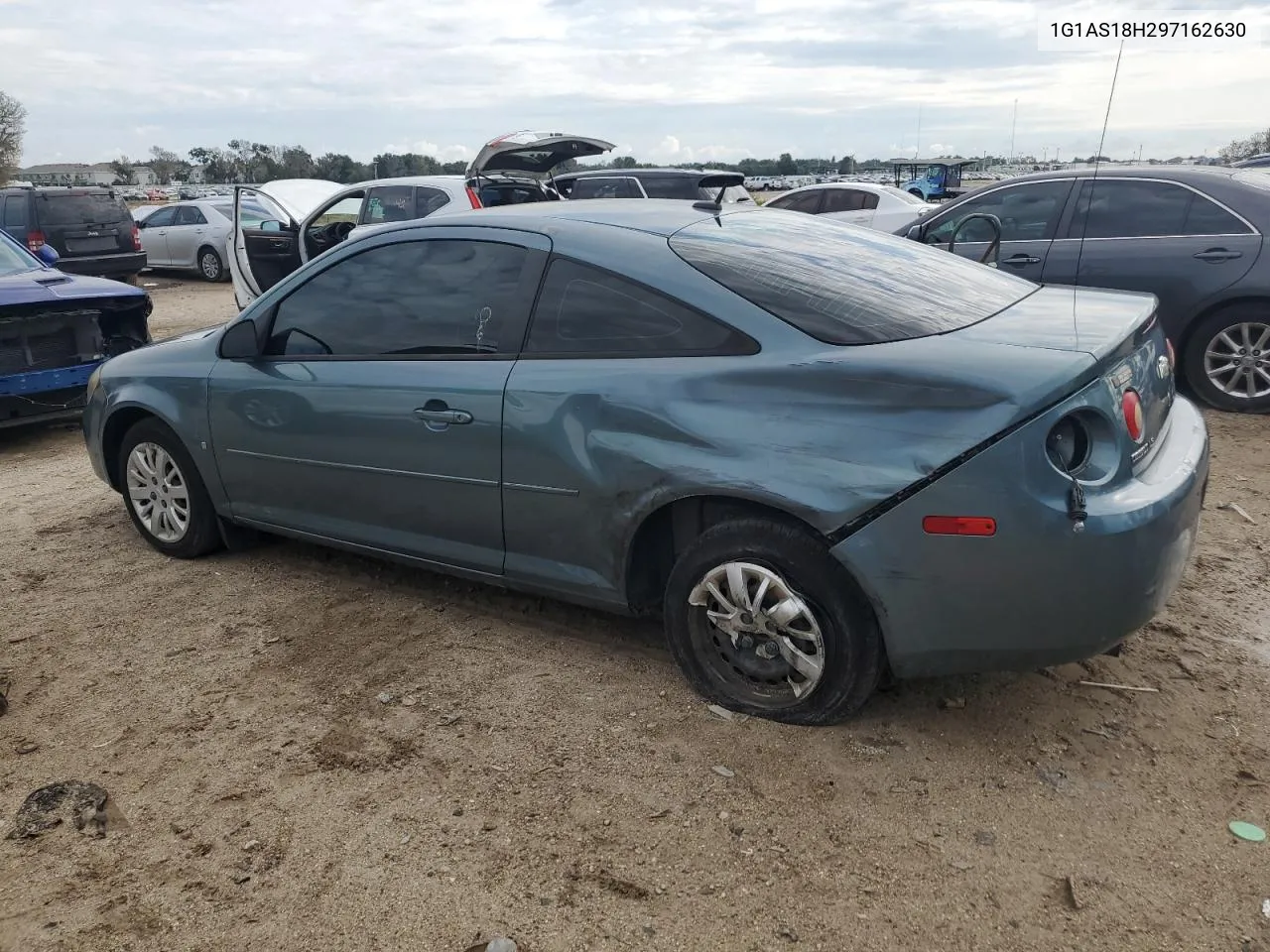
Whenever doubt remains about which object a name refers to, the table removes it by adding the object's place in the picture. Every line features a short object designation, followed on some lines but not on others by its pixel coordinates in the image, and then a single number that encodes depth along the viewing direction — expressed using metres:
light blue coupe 2.64
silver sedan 18.16
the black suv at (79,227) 14.65
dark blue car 6.91
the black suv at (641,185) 12.95
